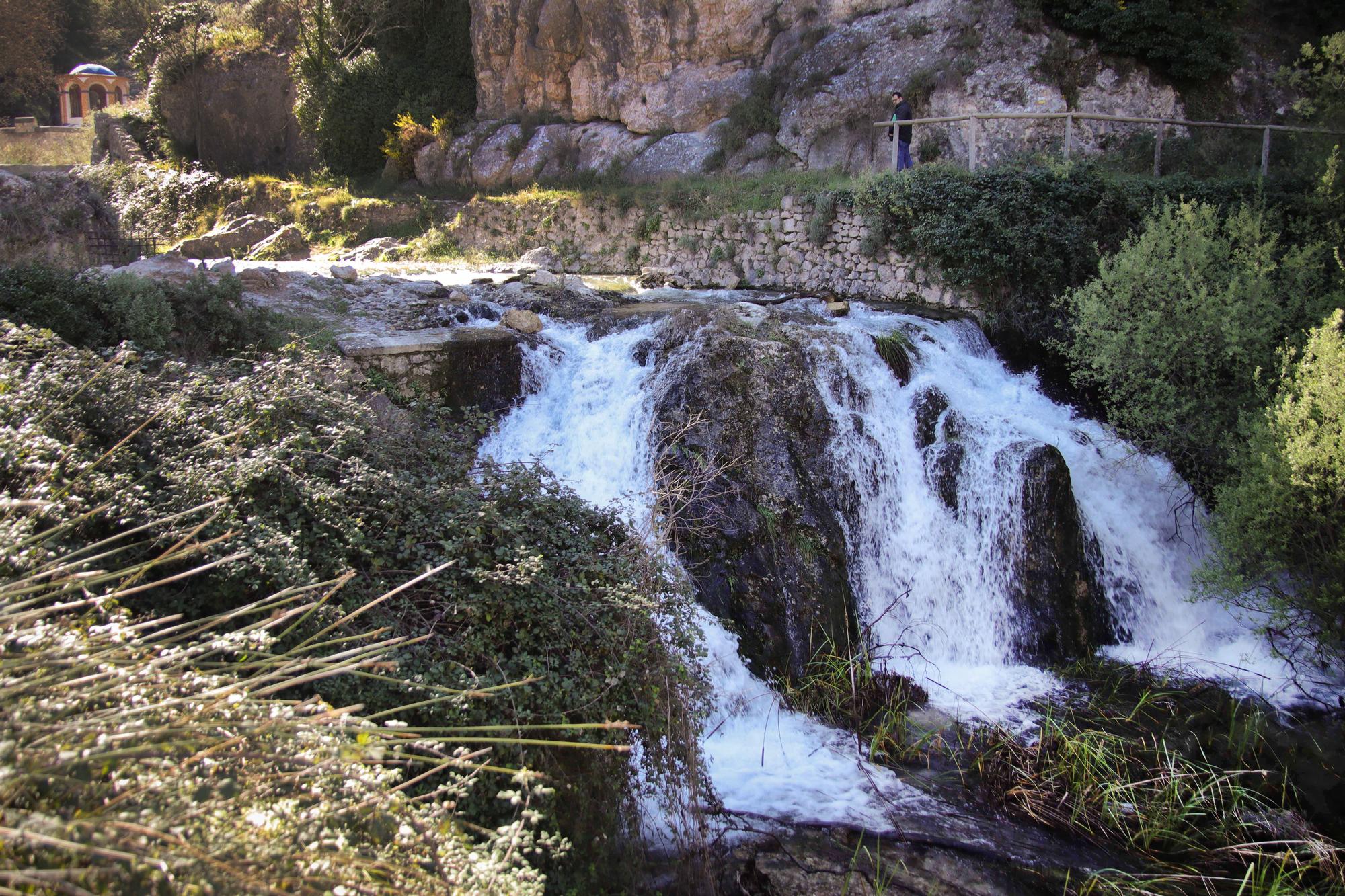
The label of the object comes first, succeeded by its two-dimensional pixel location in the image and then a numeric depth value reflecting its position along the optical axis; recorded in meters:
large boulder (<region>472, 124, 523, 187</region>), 21.81
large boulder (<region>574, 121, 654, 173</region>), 20.42
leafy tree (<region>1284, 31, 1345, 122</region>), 12.12
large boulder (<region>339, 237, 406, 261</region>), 17.80
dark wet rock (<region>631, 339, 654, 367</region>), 9.34
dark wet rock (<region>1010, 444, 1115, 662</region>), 7.65
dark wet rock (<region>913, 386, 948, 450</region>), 8.81
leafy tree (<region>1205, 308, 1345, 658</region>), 6.83
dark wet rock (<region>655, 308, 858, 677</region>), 7.01
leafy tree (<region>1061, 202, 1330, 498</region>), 8.58
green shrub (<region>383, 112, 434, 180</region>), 22.84
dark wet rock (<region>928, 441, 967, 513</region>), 8.32
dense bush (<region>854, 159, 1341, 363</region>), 11.54
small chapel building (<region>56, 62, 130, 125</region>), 31.42
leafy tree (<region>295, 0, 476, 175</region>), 23.73
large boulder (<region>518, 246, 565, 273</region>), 16.30
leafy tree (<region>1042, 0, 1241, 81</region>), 16.31
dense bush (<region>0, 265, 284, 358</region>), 6.97
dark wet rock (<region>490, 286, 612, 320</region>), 10.55
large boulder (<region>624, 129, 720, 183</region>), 19.20
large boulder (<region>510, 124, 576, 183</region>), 21.33
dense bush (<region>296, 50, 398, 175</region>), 23.69
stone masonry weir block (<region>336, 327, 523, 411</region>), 8.63
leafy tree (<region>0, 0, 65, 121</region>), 27.70
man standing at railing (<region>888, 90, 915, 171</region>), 13.66
